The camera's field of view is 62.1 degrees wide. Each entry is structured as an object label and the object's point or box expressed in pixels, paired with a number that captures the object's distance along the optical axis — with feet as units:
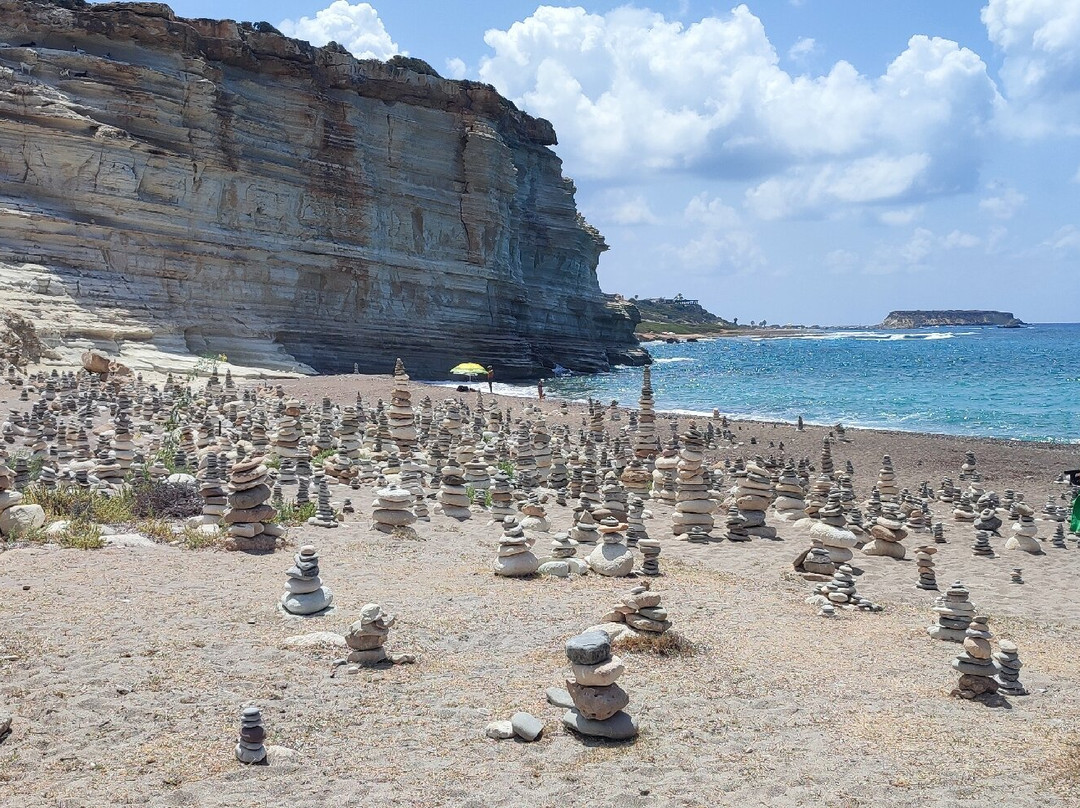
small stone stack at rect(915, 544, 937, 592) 35.37
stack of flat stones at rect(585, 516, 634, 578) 32.07
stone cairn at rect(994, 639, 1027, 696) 22.85
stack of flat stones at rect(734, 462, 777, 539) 43.91
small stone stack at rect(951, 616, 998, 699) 22.27
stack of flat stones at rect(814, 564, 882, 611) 31.12
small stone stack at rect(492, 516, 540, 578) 31.17
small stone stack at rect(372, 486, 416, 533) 37.42
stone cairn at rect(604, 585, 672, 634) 24.38
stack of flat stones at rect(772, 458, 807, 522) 48.70
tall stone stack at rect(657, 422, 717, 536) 42.63
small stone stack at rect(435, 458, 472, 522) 42.96
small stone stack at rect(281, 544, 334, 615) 24.77
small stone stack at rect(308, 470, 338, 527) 36.88
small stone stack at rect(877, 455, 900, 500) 59.51
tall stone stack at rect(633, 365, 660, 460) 58.89
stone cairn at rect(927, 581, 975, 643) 27.35
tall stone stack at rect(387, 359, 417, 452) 55.42
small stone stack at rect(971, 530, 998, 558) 43.29
